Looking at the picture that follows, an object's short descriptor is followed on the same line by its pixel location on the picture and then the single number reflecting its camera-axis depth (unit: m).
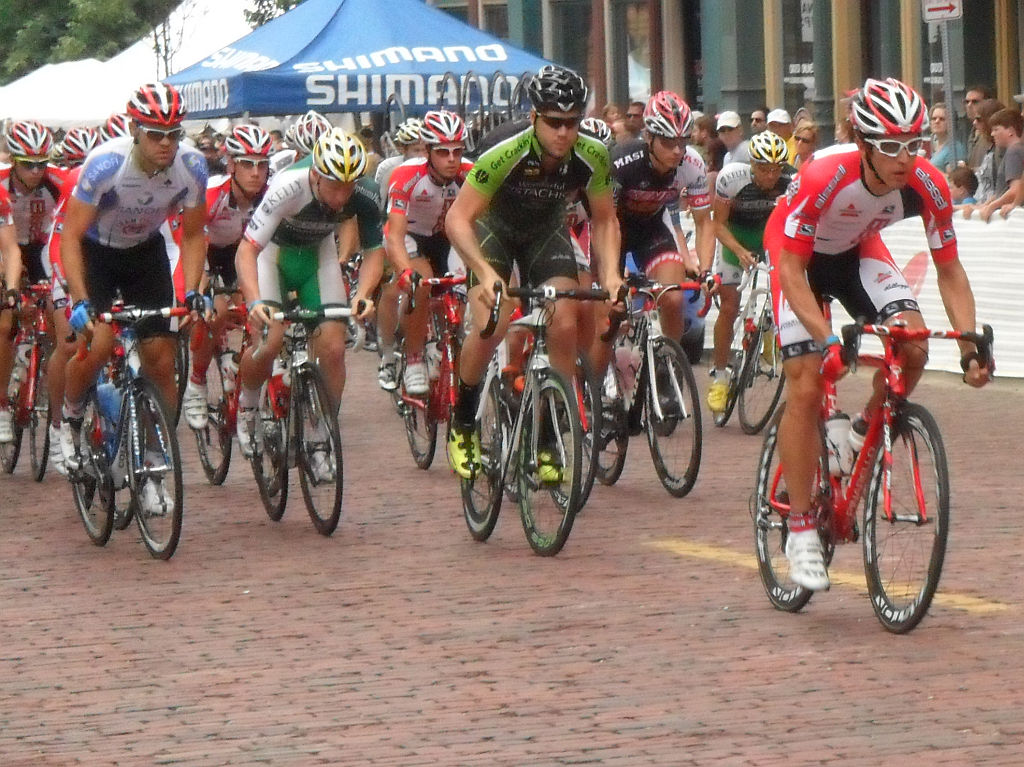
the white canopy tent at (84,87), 38.00
